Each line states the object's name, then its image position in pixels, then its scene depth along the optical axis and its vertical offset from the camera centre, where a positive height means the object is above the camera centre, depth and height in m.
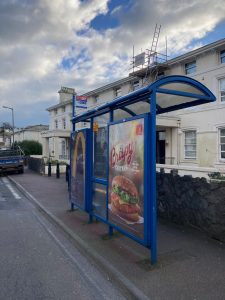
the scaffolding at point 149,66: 16.77 +6.40
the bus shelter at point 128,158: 3.35 -0.15
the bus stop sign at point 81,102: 8.66 +1.90
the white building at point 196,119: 14.42 +2.10
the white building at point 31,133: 49.34 +3.92
